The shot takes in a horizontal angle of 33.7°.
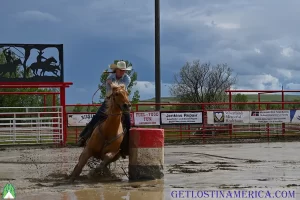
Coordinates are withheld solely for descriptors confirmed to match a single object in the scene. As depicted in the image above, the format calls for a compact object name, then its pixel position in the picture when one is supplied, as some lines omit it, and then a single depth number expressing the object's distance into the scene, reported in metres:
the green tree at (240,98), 41.41
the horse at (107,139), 8.84
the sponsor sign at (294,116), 23.74
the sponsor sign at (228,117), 23.00
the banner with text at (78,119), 21.78
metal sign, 20.50
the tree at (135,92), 48.92
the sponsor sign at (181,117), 22.64
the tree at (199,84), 45.91
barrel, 9.23
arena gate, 20.53
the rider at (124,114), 9.34
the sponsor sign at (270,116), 23.44
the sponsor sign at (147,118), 22.34
